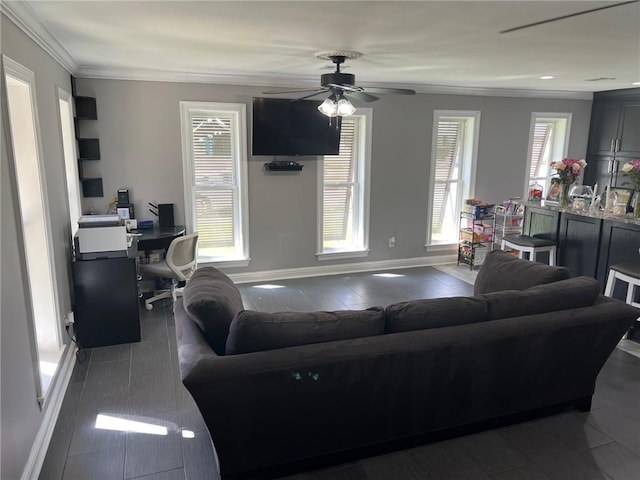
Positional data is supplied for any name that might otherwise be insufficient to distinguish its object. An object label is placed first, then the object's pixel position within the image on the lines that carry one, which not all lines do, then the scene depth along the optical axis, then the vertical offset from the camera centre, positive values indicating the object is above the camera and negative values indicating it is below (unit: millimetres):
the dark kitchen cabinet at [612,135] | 6102 +392
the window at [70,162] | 4133 -56
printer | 3607 -663
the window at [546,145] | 6637 +253
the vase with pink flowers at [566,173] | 4703 -115
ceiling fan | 3562 +558
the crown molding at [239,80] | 4523 +858
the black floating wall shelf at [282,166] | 5254 -83
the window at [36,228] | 2590 -463
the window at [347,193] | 5668 -428
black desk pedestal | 3604 -1143
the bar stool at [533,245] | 4844 -892
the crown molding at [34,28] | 2267 +746
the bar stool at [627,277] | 3621 -921
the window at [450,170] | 6148 -127
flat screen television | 5066 +345
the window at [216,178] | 5031 -229
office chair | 4320 -1043
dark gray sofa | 2059 -993
